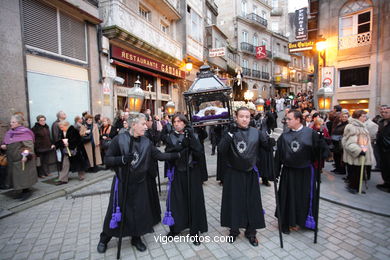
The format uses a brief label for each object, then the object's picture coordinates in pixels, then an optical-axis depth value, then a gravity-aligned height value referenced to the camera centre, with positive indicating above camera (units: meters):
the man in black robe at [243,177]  3.20 -0.98
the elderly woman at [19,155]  4.88 -0.87
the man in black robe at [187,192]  3.37 -1.27
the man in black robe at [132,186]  3.06 -1.05
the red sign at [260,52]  27.83 +8.54
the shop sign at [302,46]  15.20 +5.12
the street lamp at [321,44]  13.45 +4.62
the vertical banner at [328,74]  14.16 +2.77
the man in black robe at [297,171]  3.54 -1.00
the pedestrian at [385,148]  5.25 -0.88
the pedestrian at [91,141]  6.86 -0.82
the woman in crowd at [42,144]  6.43 -0.84
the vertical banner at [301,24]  15.66 +6.90
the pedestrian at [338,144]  6.66 -0.97
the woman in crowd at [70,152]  6.06 -1.01
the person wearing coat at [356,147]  5.12 -0.82
